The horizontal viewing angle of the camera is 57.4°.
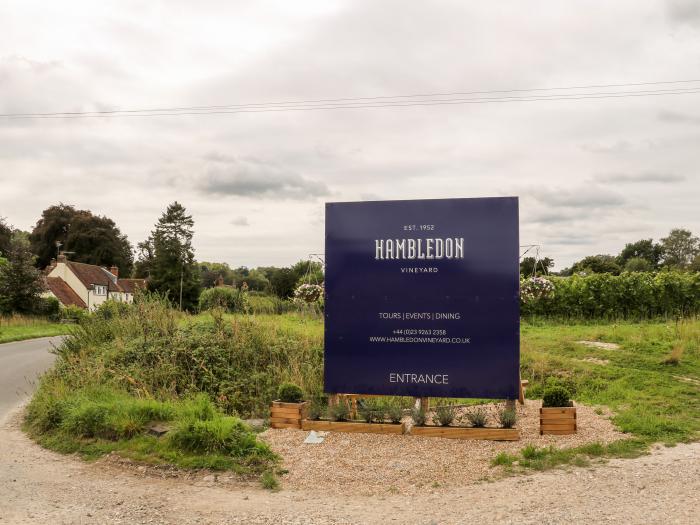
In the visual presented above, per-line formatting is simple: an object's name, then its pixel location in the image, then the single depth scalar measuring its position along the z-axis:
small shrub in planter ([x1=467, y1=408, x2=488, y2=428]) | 8.50
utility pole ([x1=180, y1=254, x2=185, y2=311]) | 62.95
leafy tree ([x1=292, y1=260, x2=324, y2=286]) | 38.88
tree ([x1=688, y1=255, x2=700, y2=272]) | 65.04
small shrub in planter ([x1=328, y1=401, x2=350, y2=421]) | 8.97
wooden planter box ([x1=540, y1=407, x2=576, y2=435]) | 8.28
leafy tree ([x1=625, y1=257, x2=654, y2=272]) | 67.93
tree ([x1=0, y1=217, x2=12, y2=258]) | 52.98
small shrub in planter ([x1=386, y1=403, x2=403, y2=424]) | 8.87
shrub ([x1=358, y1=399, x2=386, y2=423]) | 8.92
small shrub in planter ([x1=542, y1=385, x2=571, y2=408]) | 8.42
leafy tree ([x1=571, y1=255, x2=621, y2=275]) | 61.12
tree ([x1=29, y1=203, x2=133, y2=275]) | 65.50
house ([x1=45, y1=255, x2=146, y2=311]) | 52.72
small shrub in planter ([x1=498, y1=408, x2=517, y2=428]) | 8.41
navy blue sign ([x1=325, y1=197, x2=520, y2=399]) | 8.92
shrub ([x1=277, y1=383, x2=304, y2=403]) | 9.22
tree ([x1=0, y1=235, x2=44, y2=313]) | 35.38
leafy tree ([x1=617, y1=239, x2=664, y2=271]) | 81.12
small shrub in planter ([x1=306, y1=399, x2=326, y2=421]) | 9.11
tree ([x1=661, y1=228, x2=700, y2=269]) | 79.56
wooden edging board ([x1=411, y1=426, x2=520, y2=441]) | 8.22
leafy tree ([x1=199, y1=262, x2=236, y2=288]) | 73.17
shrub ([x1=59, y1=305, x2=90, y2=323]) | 36.91
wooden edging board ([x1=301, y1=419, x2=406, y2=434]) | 8.58
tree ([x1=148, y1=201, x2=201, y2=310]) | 60.86
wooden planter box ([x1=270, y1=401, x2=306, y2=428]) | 8.97
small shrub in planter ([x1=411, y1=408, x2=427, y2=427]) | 8.69
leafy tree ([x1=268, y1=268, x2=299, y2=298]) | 39.64
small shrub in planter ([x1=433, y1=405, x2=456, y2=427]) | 8.59
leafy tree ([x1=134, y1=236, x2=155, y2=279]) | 75.13
